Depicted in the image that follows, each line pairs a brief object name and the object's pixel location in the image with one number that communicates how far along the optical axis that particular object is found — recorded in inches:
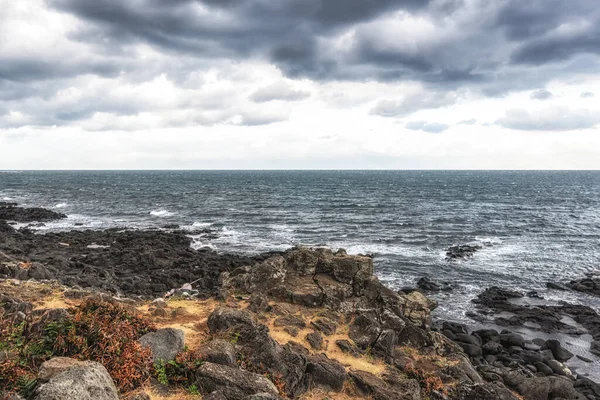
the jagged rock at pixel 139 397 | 354.6
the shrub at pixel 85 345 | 379.9
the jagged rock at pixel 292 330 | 624.6
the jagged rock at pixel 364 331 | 636.1
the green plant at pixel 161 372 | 405.5
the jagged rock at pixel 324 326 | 649.7
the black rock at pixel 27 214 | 2610.7
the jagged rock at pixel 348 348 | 608.3
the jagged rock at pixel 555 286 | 1359.5
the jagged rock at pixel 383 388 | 499.8
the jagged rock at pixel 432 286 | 1326.3
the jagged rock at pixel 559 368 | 840.4
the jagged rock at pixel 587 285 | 1330.0
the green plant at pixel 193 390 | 400.5
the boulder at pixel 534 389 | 634.8
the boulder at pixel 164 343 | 436.1
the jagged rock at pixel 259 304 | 682.8
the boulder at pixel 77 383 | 297.7
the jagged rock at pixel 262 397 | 364.2
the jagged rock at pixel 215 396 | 378.9
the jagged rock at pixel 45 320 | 425.4
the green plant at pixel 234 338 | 519.5
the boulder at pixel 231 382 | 399.5
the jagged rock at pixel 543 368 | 838.5
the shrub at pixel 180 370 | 410.3
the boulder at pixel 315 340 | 605.6
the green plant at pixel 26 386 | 315.6
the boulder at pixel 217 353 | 451.8
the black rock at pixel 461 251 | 1723.3
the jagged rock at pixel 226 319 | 542.0
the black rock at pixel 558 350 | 915.4
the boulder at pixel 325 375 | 503.0
